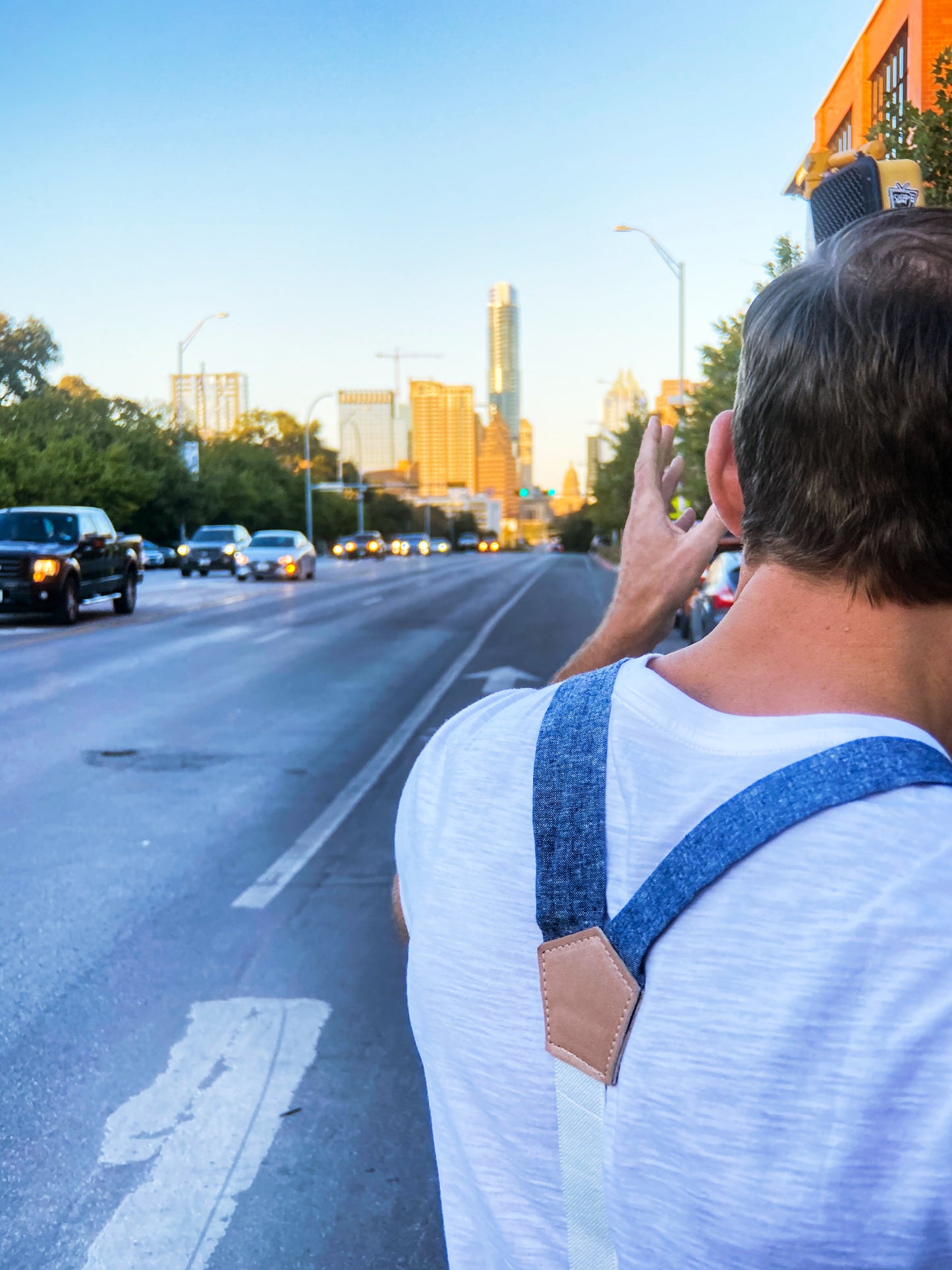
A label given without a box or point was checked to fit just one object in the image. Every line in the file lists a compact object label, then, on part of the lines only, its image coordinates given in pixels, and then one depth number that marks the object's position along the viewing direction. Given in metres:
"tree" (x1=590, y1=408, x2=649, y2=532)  52.16
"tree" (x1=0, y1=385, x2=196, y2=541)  34.16
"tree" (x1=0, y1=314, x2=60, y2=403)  34.34
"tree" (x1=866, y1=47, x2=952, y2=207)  8.19
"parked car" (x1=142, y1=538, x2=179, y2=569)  57.03
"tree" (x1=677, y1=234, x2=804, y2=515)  19.86
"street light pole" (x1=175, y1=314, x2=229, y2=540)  55.89
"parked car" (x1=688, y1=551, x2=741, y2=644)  15.32
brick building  24.09
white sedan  38.62
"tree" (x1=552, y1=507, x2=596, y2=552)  141.62
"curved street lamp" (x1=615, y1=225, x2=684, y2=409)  33.06
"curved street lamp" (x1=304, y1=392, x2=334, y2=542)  83.89
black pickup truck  20.23
